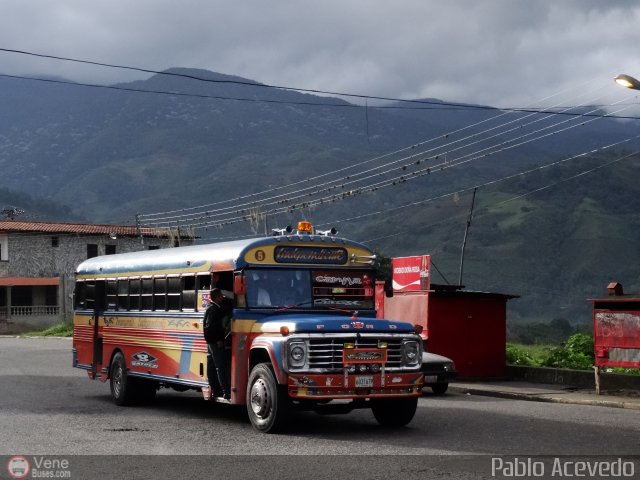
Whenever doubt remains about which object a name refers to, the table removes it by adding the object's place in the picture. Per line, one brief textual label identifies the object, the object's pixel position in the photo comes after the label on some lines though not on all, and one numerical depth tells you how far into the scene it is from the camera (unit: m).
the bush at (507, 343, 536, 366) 28.45
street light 19.92
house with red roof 76.62
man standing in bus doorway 14.73
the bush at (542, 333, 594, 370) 26.66
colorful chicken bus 13.59
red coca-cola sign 25.44
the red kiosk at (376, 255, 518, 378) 24.75
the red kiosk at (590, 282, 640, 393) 20.25
